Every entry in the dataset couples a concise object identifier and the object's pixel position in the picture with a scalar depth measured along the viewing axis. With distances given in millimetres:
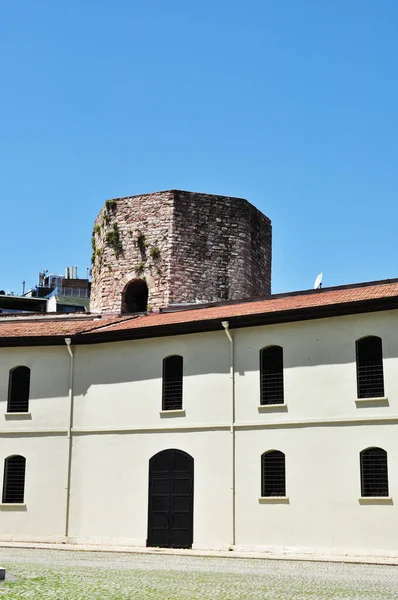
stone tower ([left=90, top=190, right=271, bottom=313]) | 33094
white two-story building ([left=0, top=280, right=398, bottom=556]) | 20219
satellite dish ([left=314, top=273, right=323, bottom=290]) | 28531
